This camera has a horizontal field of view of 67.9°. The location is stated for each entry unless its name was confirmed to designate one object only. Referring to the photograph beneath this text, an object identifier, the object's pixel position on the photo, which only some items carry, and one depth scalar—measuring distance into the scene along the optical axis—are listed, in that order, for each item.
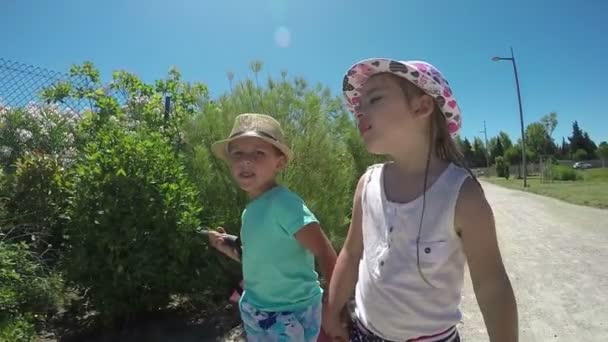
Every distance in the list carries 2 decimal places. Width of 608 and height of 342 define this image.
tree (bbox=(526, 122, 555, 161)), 65.44
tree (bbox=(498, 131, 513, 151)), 74.87
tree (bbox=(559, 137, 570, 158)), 82.12
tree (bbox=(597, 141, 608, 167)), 61.94
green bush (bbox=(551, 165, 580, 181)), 34.19
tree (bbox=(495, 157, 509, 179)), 51.31
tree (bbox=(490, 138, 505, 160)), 74.51
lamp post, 29.04
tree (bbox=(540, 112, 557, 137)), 63.31
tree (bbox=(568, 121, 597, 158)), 79.88
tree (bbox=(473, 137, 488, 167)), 73.72
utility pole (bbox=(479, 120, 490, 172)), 69.19
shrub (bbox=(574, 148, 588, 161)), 73.88
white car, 59.07
